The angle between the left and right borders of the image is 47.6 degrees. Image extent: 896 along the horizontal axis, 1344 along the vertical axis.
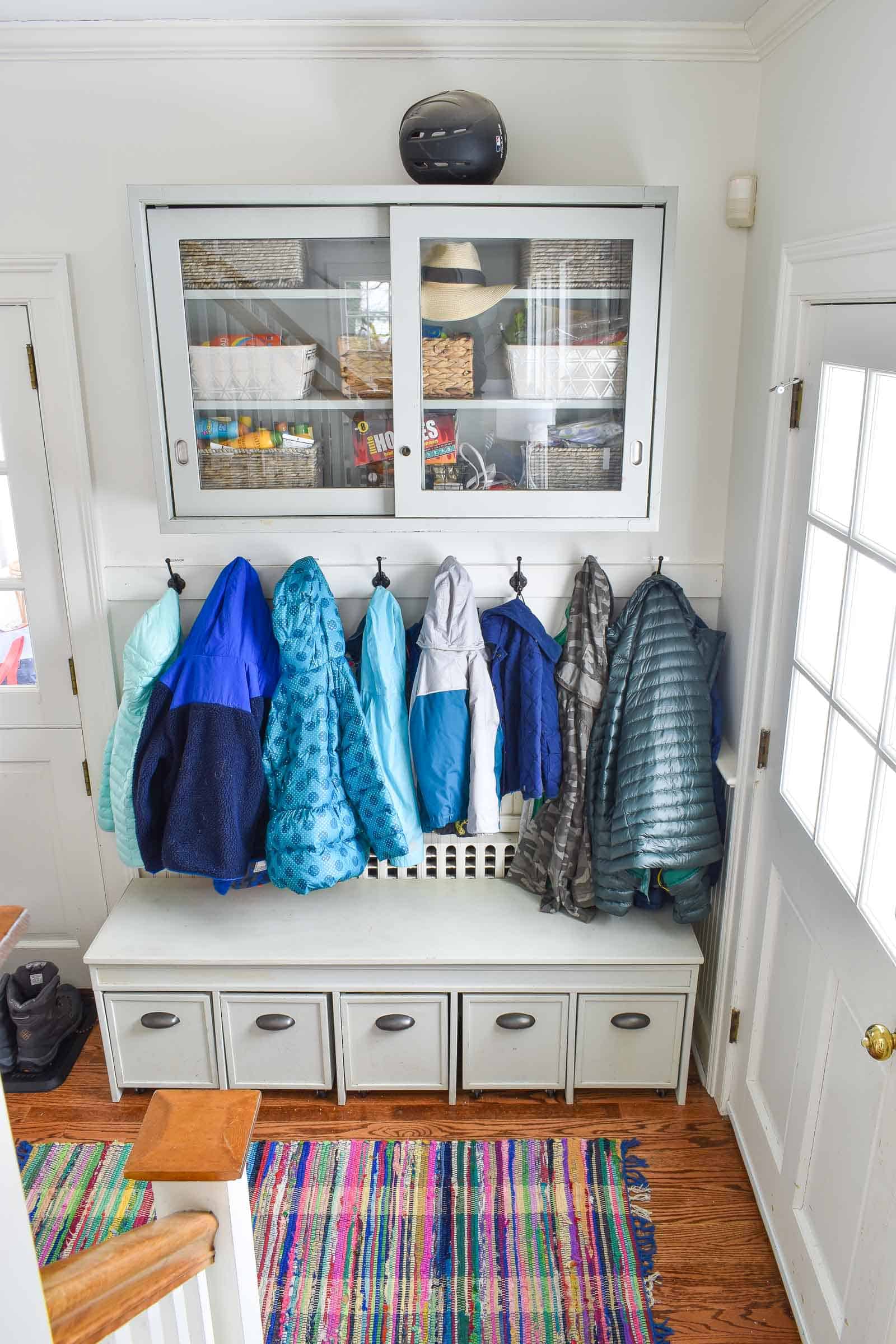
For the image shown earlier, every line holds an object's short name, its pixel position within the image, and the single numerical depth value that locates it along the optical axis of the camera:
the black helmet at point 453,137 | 2.10
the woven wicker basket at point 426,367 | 2.25
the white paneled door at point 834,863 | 1.68
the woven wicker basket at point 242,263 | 2.19
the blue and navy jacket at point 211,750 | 2.41
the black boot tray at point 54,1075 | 2.69
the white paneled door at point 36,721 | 2.58
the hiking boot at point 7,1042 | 2.73
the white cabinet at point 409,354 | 2.15
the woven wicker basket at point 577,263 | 2.18
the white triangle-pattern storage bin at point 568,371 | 2.26
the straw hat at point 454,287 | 2.18
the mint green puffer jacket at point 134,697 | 2.49
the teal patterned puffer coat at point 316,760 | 2.43
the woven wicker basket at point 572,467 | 2.31
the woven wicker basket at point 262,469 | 2.32
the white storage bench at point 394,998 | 2.53
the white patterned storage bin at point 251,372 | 2.27
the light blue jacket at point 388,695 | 2.52
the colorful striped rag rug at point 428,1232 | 2.09
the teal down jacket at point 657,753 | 2.46
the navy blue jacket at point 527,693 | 2.56
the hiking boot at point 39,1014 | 2.70
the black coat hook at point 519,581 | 2.62
